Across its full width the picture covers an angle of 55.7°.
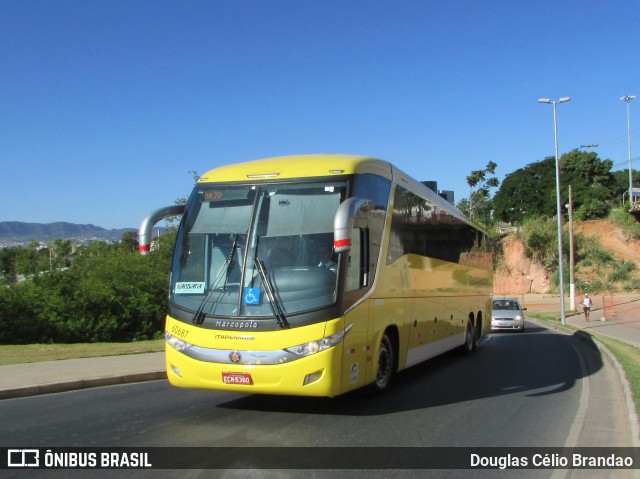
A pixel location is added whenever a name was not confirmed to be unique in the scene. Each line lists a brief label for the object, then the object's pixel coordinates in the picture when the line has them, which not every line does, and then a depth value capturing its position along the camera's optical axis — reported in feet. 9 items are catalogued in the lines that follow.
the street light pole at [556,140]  118.11
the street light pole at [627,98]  261.24
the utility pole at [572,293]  146.49
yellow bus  23.85
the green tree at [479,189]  255.09
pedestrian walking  118.01
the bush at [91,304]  76.79
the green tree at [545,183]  280.31
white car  90.07
